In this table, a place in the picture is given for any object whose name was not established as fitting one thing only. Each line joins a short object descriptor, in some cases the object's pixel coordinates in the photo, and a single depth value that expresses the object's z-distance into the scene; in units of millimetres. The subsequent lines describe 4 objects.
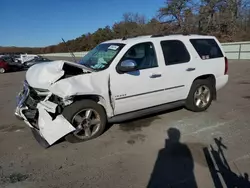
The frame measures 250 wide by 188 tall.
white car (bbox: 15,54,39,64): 22342
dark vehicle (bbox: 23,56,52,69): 20472
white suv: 3208
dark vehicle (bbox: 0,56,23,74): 17563
